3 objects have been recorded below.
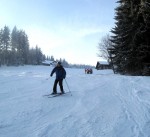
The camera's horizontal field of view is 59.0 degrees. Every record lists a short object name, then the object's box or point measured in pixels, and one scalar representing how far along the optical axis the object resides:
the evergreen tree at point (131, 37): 14.74
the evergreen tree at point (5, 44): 54.13
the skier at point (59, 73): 8.48
